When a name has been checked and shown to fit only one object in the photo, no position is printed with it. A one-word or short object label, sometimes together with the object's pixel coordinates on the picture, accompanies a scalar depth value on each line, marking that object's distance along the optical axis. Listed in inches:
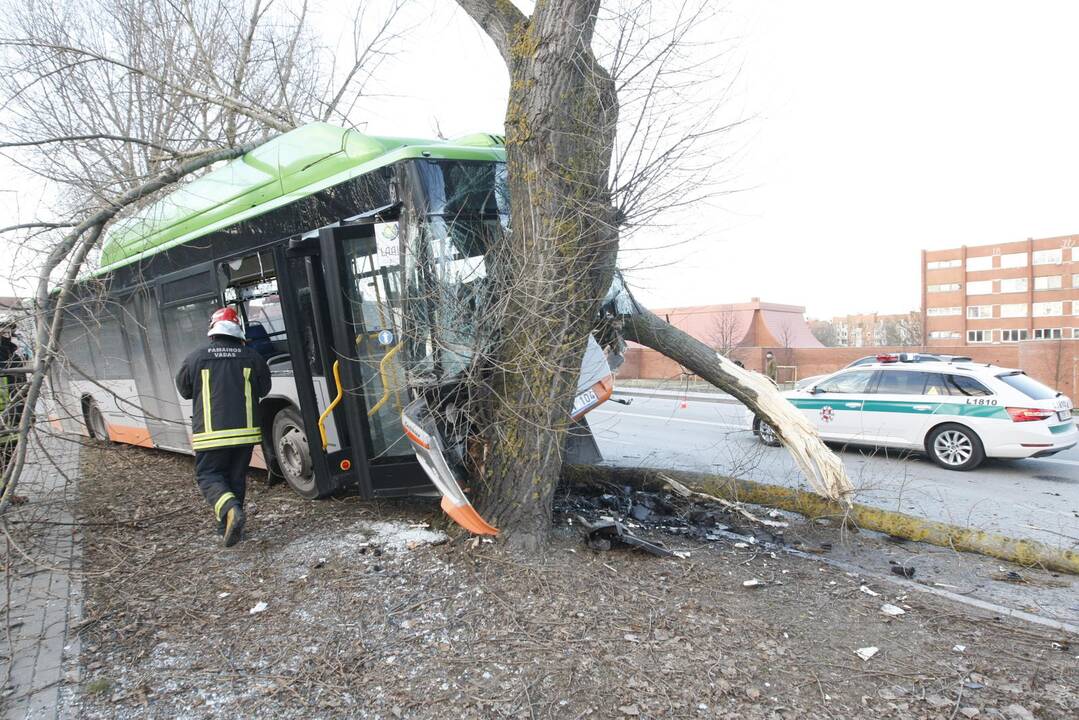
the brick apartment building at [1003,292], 2260.1
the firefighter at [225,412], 190.4
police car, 340.2
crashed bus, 169.3
